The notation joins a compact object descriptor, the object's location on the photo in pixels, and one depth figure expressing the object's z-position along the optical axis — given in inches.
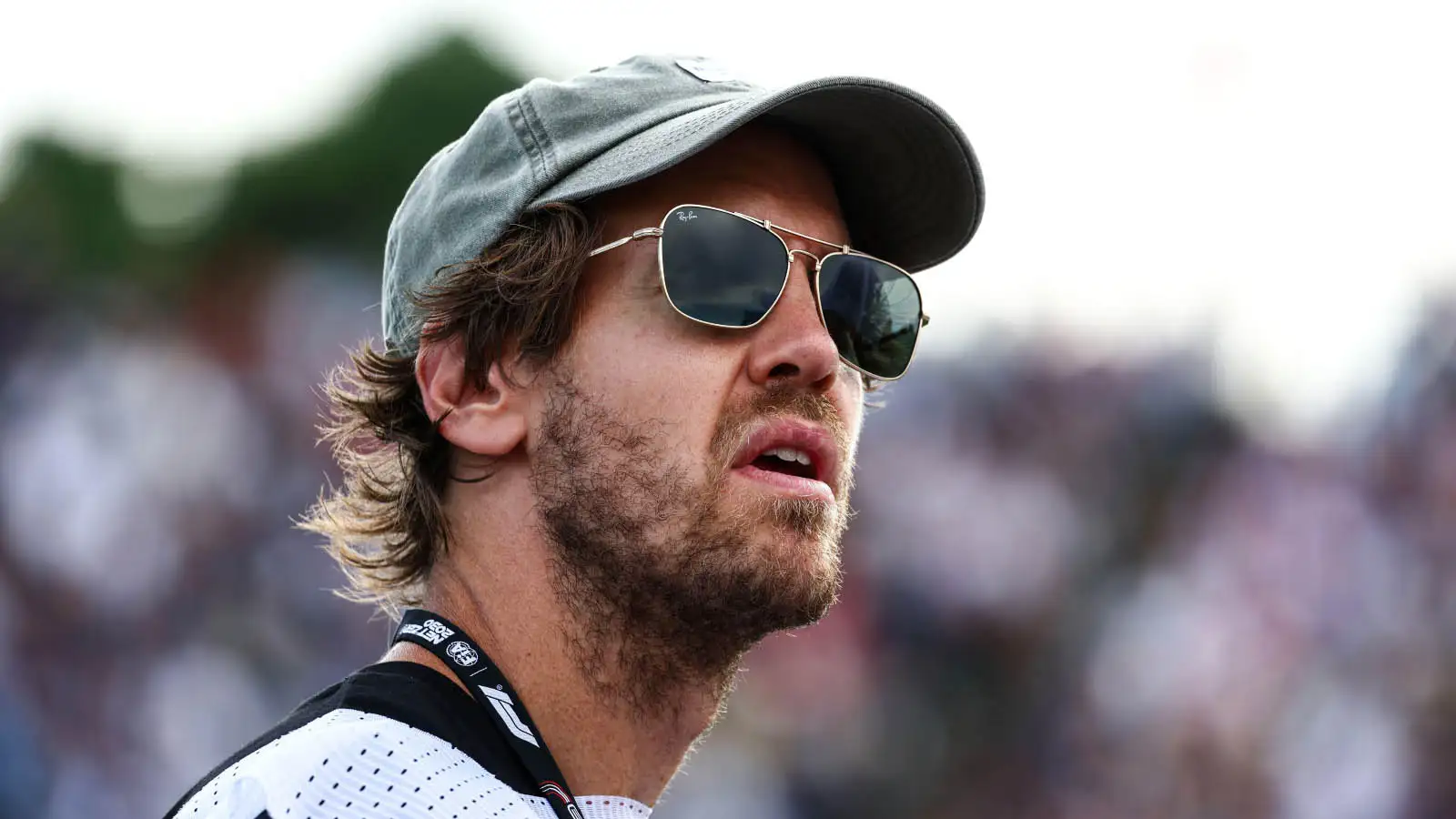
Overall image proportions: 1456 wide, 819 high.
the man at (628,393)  198.4
